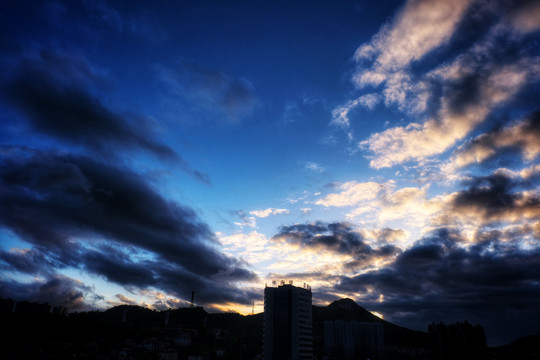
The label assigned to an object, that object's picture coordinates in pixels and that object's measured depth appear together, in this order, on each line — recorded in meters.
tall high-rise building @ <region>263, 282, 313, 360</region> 153.38
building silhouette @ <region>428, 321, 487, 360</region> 178.50
